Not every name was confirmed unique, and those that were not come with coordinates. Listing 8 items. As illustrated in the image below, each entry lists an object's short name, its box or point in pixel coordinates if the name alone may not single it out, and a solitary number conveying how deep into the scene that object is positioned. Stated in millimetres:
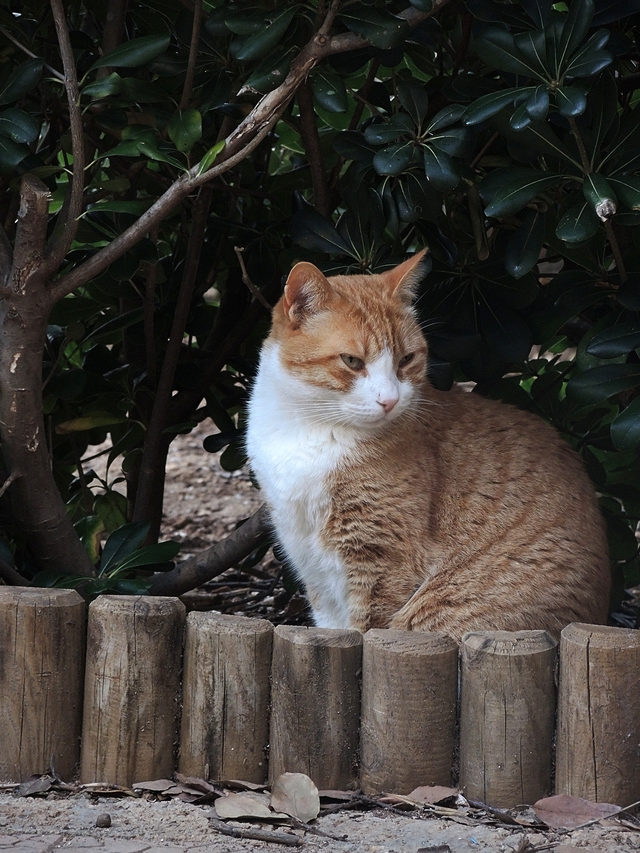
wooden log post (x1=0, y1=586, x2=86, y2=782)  4766
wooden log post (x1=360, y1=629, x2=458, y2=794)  4531
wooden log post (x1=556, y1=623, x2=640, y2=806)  4359
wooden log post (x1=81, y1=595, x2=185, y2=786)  4754
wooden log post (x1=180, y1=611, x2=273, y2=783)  4695
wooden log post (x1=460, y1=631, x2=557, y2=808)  4469
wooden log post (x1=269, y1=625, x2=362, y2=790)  4598
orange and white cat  5367
